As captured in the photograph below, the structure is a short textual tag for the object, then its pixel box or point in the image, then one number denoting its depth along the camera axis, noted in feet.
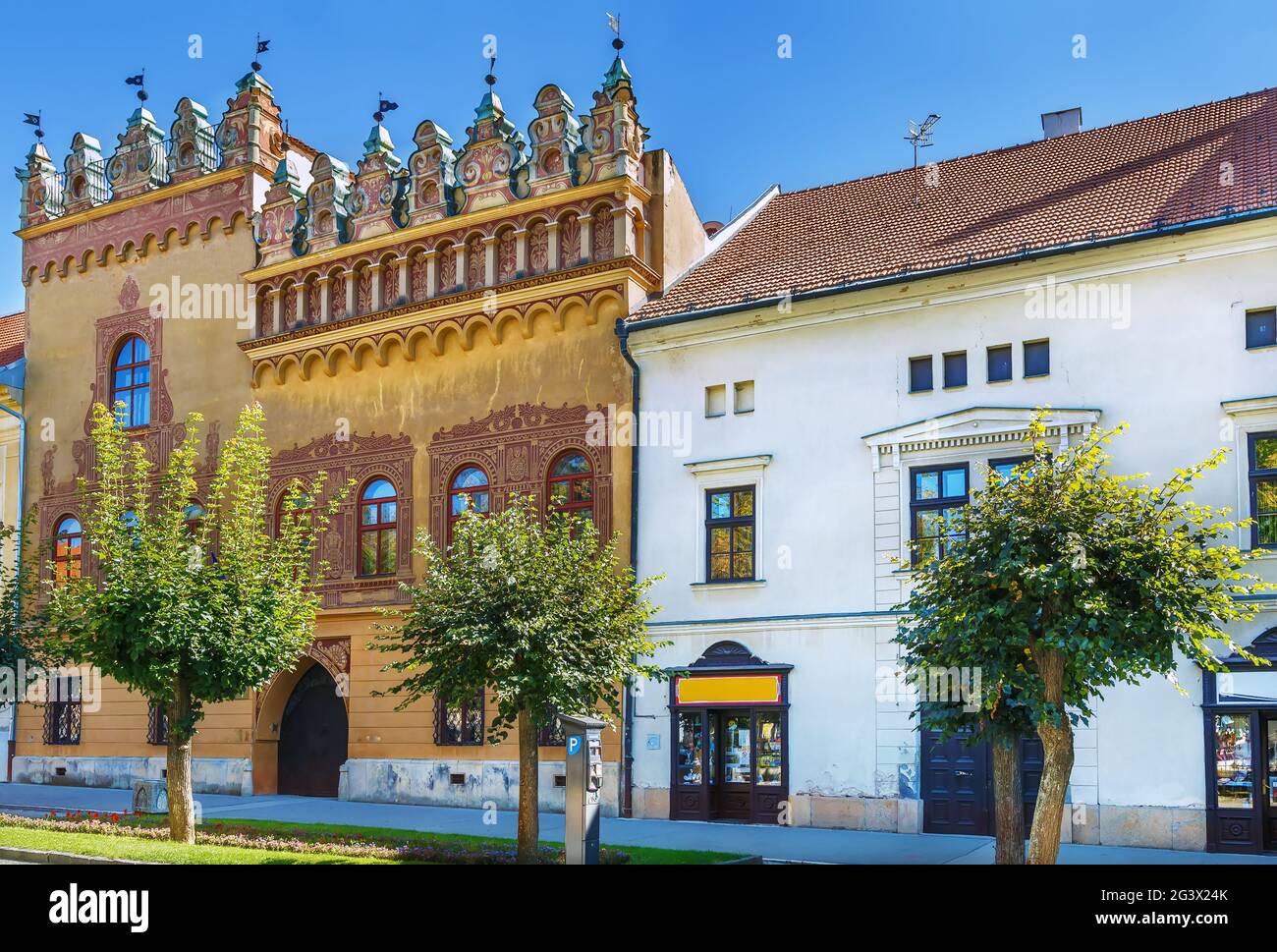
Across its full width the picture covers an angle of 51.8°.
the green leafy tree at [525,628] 55.06
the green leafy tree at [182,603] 64.59
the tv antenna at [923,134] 101.91
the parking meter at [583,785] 50.78
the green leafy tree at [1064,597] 45.93
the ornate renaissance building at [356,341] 87.30
